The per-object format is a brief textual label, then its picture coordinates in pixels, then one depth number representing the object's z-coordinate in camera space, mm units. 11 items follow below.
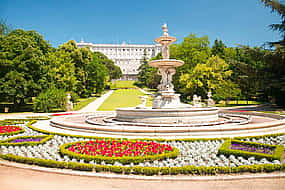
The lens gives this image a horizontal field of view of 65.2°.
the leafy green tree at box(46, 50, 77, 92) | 29623
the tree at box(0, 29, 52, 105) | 21453
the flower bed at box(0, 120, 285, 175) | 5203
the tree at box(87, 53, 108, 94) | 47969
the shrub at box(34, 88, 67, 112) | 22672
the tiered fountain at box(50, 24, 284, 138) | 9398
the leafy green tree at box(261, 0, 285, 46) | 24734
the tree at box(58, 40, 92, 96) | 40781
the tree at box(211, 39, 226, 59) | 49625
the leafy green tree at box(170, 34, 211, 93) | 39219
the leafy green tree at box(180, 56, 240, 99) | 32469
